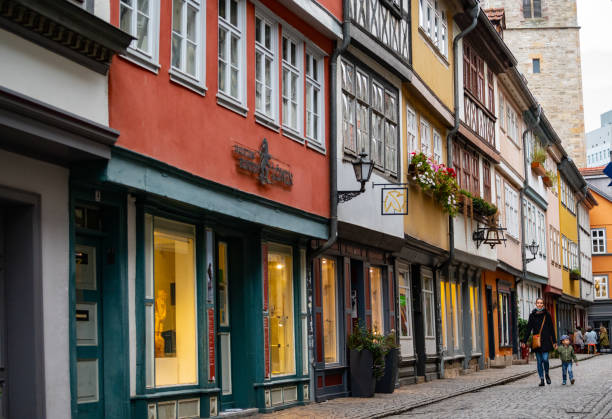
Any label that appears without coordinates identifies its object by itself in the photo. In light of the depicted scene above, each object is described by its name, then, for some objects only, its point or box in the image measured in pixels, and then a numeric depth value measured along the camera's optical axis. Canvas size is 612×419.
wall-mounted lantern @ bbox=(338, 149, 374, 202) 17.00
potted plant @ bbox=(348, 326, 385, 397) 18.53
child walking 21.62
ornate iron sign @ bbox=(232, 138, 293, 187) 13.86
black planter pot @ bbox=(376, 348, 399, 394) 19.69
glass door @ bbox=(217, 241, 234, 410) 14.78
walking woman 21.36
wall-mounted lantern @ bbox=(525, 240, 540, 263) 37.72
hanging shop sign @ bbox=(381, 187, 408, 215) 19.22
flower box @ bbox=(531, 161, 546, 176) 40.91
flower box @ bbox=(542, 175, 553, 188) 44.19
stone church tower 65.44
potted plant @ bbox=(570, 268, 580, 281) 53.78
